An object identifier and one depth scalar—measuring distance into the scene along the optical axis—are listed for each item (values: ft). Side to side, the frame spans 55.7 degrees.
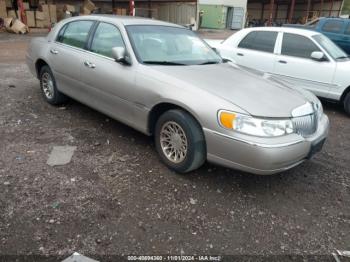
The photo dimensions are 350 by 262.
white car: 20.43
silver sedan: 10.16
